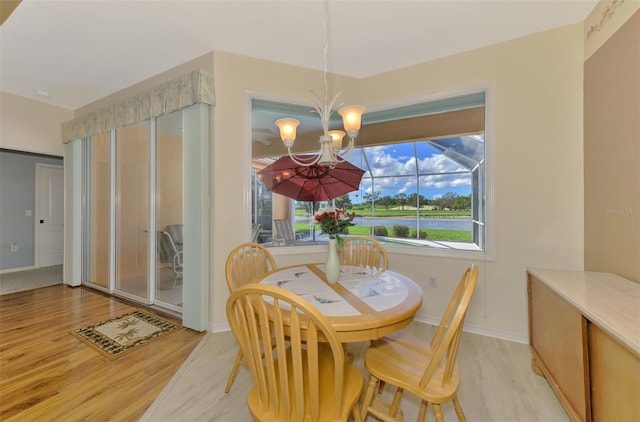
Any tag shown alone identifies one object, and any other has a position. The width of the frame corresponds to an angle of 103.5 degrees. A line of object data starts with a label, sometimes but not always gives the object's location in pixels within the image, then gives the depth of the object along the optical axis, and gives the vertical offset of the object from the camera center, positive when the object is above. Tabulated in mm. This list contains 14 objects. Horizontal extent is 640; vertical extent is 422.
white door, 4785 -89
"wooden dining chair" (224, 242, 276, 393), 1749 -469
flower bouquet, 1712 -75
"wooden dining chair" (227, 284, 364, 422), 927 -584
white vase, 1683 -375
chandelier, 1681 +548
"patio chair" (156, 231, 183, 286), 2984 -498
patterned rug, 2188 -1177
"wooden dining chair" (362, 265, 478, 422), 1090 -798
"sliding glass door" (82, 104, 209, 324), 2508 -20
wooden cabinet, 1032 -659
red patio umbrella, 2016 +269
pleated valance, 2449 +1191
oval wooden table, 1146 -497
